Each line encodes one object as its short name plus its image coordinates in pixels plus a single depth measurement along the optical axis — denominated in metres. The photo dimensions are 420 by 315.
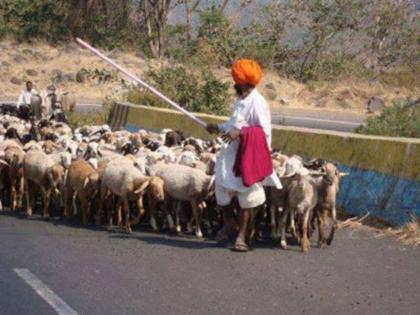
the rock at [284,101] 36.88
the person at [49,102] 21.97
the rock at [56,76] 38.38
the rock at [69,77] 38.93
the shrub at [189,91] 21.41
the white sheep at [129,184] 11.12
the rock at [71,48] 42.18
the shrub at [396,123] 15.45
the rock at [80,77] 38.81
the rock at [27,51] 41.84
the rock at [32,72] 39.34
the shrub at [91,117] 22.72
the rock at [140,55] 42.17
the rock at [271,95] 37.28
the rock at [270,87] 37.88
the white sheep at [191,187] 10.98
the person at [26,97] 21.69
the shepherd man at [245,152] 10.01
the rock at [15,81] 38.91
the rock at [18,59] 40.81
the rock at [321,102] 36.28
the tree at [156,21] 42.94
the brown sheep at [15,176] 12.77
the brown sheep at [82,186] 11.77
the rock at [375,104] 34.28
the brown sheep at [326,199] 10.27
